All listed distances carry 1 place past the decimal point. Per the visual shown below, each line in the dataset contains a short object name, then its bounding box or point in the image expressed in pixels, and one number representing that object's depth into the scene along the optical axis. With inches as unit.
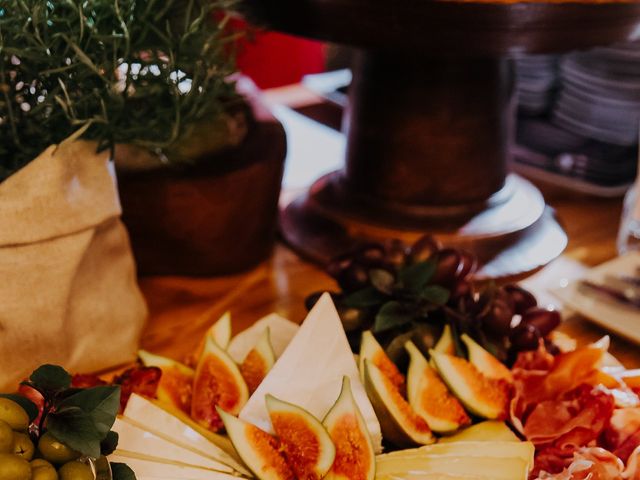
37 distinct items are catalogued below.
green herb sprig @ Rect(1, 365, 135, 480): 24.5
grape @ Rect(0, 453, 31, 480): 22.8
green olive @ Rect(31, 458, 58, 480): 23.9
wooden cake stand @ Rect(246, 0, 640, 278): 46.5
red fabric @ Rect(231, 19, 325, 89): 89.1
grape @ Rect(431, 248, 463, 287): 38.0
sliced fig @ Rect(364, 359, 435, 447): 31.1
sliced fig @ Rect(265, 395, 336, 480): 28.9
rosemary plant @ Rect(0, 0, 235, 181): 32.0
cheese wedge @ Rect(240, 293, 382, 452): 31.4
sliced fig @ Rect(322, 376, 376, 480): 28.9
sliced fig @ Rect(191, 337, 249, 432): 33.2
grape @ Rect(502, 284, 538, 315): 39.1
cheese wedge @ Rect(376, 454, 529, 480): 28.4
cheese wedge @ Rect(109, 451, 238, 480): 28.0
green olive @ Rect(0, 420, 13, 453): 23.7
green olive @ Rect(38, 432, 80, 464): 24.9
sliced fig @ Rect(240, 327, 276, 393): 34.5
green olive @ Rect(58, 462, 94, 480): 24.5
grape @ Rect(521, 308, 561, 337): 38.4
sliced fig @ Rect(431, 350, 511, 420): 32.7
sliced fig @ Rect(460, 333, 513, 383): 34.6
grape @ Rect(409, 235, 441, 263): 38.8
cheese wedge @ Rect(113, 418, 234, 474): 29.0
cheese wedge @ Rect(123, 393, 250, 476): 29.9
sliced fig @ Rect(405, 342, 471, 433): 32.3
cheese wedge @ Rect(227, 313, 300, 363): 37.0
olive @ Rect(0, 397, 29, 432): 24.8
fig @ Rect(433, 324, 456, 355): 35.3
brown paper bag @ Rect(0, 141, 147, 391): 33.7
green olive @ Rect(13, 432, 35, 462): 24.3
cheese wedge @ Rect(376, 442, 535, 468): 29.2
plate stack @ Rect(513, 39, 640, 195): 58.9
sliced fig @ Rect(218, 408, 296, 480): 28.9
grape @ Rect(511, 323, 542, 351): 37.2
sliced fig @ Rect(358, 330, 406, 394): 33.7
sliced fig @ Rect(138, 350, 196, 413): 34.4
